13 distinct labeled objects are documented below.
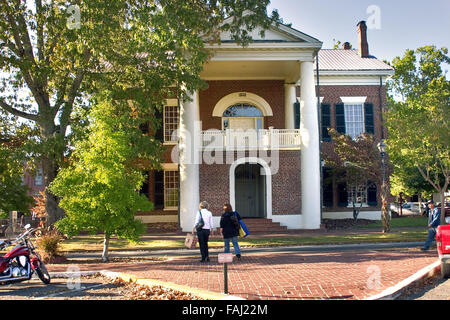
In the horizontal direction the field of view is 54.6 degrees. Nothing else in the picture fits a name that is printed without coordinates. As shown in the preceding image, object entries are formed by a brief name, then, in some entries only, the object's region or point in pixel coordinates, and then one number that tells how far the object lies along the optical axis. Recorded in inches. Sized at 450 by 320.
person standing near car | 502.9
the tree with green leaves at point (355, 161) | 949.2
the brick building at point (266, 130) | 845.8
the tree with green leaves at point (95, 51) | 641.6
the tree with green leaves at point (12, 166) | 705.6
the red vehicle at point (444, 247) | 335.3
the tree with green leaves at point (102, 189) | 488.7
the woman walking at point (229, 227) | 470.3
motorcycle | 330.0
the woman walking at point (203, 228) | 465.7
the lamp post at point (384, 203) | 742.5
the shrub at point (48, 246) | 489.7
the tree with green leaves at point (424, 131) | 762.8
